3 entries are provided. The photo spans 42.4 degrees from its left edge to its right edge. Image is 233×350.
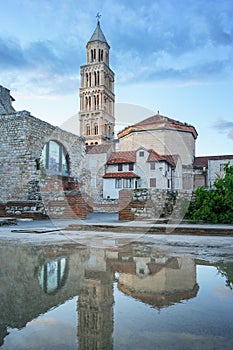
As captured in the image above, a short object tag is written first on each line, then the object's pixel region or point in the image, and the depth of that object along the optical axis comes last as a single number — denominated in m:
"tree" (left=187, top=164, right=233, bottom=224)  9.93
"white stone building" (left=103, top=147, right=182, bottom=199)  31.94
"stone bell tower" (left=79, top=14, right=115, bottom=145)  64.56
